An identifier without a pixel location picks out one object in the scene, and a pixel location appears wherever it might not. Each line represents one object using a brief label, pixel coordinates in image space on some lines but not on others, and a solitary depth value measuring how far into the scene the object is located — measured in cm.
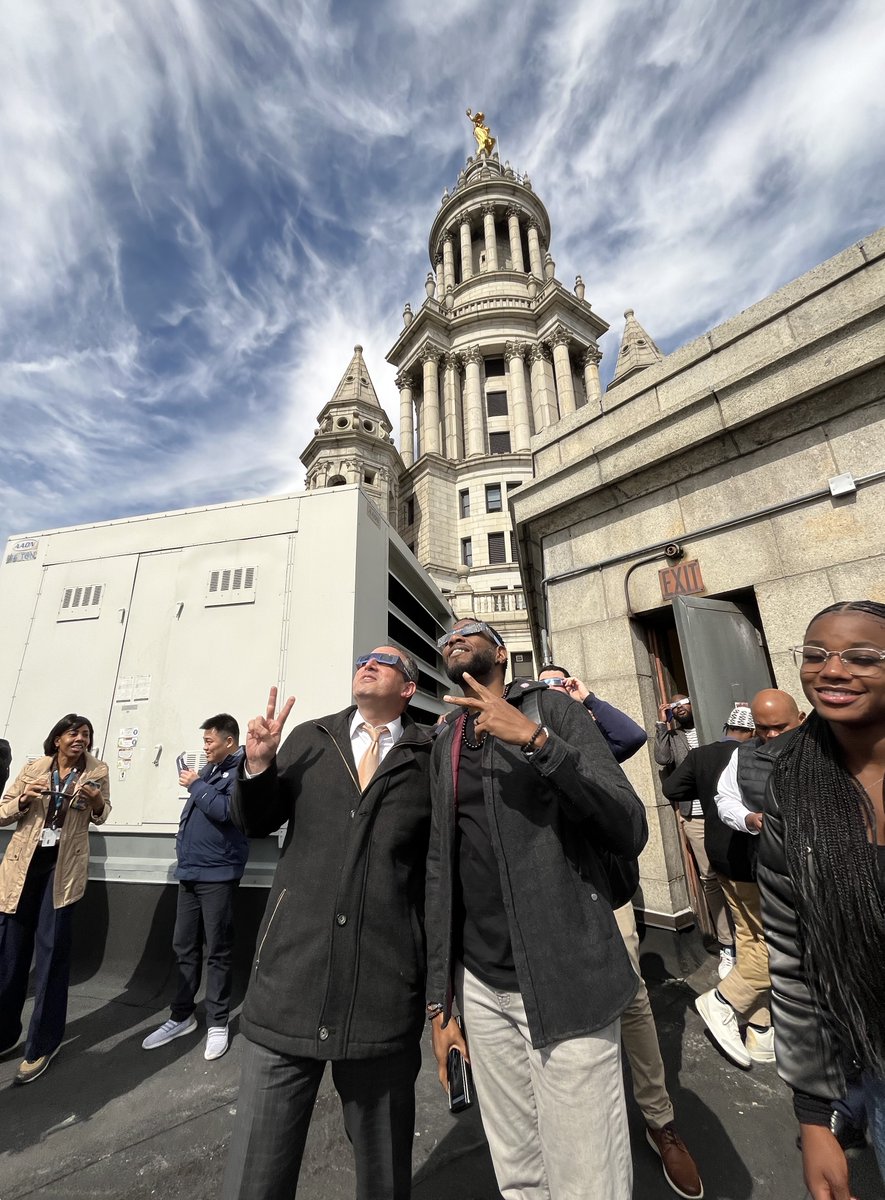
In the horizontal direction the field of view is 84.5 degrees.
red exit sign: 496
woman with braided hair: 134
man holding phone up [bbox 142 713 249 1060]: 407
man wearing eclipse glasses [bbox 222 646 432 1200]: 179
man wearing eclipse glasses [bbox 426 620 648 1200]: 167
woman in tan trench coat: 373
